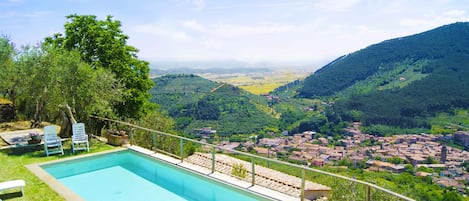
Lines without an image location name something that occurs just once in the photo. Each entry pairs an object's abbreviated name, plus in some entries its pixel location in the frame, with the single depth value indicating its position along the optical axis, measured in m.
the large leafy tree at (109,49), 14.72
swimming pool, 7.12
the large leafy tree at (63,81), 10.43
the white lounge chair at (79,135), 9.69
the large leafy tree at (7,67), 11.06
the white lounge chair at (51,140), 9.32
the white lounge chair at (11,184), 5.74
